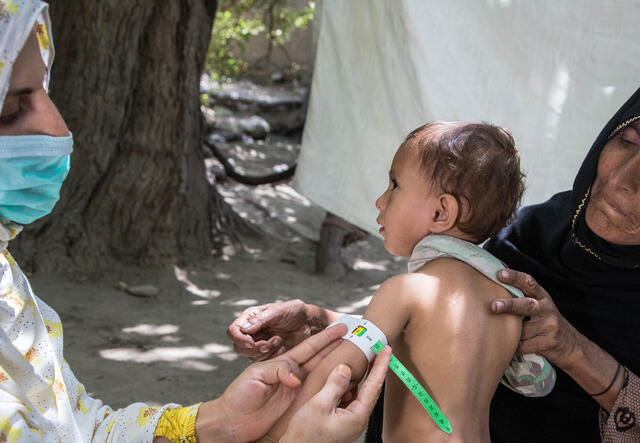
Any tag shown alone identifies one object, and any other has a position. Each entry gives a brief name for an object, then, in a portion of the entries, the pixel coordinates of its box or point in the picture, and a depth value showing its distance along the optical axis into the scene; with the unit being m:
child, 1.68
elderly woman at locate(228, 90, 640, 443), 1.75
